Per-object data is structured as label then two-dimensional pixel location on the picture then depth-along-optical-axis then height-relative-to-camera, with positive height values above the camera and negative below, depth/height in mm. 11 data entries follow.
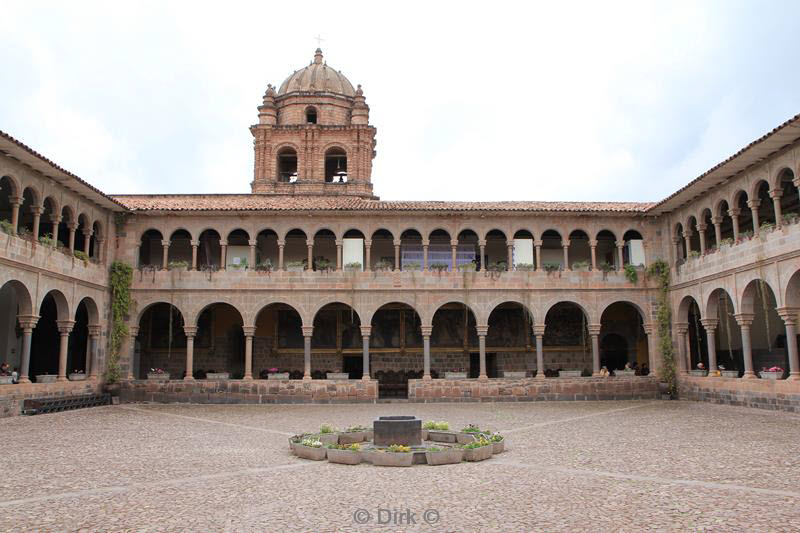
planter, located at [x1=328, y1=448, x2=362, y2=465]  10687 -1743
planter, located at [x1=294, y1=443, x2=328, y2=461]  11211 -1754
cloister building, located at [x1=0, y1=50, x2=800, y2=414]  21000 +2304
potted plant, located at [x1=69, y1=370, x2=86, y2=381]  23097 -802
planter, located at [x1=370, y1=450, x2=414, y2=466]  10468 -1731
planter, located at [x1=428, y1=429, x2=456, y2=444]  13086 -1741
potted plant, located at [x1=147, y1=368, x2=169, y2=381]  25062 -863
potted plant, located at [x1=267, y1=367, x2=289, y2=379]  25016 -904
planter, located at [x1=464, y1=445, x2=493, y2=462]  10898 -1753
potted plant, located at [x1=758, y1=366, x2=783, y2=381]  19391 -782
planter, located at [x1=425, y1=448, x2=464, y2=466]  10555 -1742
